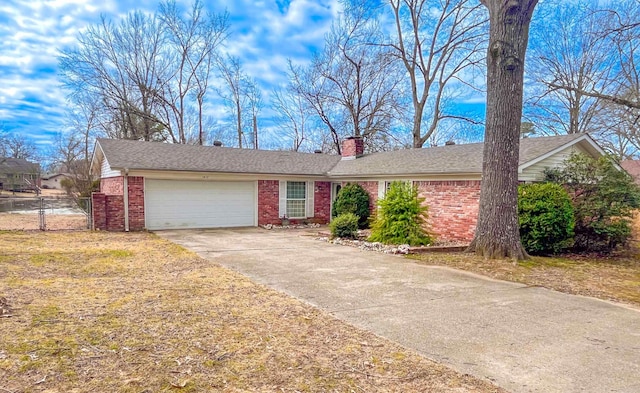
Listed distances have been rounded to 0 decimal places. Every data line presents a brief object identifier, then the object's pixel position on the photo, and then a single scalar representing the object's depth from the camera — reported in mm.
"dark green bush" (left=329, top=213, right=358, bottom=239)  11742
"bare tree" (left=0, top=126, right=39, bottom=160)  50625
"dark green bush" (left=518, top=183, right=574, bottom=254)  9336
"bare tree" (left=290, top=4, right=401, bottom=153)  23703
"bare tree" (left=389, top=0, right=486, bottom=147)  22484
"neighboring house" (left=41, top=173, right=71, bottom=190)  61875
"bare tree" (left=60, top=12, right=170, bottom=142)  23172
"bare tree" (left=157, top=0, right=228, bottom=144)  25242
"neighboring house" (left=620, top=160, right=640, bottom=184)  25770
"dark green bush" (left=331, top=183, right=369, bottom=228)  14773
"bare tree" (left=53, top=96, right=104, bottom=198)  21422
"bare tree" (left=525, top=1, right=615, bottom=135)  18516
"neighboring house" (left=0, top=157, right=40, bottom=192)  46000
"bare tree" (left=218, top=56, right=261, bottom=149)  28245
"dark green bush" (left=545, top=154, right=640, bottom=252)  9445
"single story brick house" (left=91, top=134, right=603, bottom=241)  11562
